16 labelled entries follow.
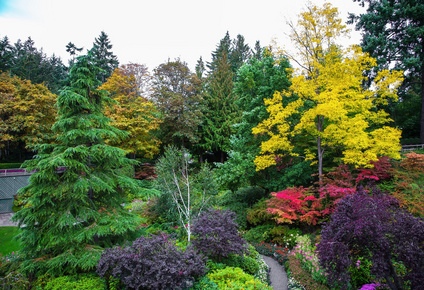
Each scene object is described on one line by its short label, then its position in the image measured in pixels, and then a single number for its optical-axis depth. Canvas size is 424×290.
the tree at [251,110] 14.13
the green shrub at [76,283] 6.35
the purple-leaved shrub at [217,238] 8.05
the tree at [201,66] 30.25
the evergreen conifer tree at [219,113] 25.12
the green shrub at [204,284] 6.58
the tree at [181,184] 12.18
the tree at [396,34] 16.47
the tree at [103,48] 44.72
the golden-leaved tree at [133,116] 20.67
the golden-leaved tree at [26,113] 19.92
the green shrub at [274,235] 11.30
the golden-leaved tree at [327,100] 10.71
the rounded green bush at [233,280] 6.60
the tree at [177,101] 23.41
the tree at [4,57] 35.84
